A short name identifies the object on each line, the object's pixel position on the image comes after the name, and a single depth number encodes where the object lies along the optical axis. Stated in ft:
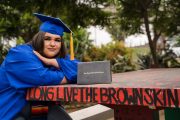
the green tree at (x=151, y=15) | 29.30
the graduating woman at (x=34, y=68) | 6.85
